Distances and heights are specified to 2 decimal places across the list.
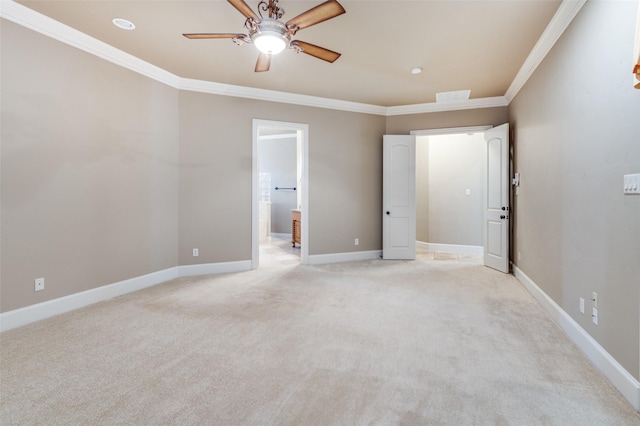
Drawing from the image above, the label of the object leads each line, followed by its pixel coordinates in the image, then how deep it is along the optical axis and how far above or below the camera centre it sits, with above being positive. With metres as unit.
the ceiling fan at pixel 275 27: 2.20 +1.33
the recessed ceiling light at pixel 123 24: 3.04 +1.76
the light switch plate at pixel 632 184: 1.82 +0.14
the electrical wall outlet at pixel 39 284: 3.04 -0.72
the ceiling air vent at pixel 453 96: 5.02 +1.79
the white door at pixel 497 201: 4.88 +0.12
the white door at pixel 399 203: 5.90 +0.10
